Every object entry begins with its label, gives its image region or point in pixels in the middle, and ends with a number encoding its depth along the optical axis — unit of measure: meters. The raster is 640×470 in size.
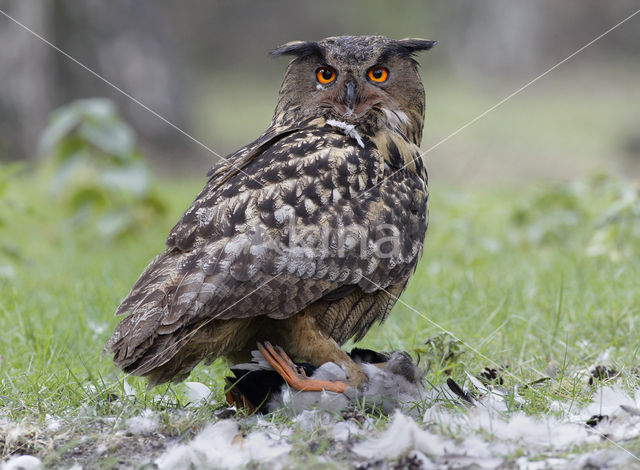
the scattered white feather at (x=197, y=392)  6.27
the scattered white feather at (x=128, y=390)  6.21
